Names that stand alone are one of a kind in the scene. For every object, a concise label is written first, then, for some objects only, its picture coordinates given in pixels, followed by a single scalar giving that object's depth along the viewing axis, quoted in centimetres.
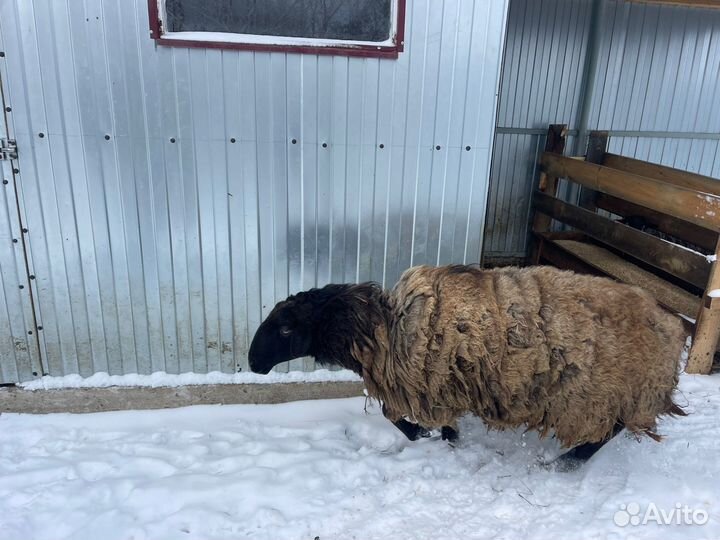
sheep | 302
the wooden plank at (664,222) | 528
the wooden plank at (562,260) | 604
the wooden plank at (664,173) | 535
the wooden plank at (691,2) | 615
